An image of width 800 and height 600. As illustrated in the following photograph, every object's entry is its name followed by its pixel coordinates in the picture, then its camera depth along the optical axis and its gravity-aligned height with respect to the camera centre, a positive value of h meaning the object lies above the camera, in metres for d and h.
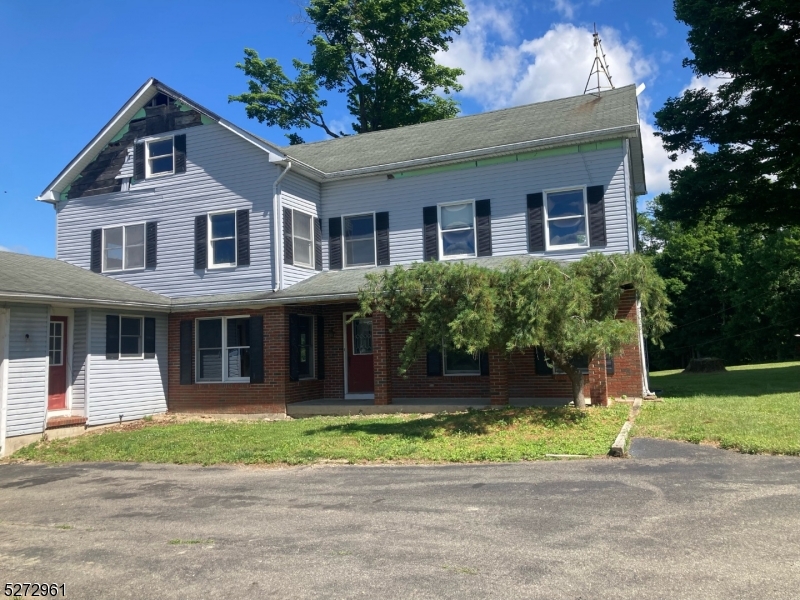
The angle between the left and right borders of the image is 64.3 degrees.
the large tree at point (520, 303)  10.45 +0.75
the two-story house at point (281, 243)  14.77 +2.81
